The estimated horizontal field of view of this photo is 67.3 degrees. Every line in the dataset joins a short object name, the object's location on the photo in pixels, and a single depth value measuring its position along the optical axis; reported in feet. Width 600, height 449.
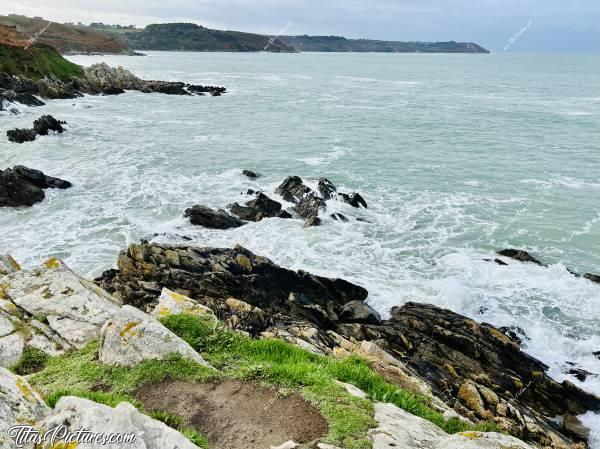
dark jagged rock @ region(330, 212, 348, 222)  103.93
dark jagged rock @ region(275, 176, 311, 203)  114.42
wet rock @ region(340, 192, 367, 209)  111.79
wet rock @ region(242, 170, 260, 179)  131.54
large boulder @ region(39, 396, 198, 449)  18.61
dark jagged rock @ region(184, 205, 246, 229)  97.60
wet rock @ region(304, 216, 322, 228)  100.33
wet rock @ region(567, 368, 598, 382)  58.39
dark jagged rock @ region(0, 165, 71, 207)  103.50
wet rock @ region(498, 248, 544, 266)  85.55
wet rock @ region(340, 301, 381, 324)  63.62
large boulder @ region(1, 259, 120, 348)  37.78
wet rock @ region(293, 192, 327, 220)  105.91
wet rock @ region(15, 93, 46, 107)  222.28
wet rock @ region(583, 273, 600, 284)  78.33
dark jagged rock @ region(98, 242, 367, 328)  62.85
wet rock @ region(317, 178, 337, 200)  114.73
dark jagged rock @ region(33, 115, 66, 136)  167.73
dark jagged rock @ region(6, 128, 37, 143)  155.84
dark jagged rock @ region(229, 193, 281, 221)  103.45
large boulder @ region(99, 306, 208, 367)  31.19
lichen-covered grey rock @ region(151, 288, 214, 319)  38.63
